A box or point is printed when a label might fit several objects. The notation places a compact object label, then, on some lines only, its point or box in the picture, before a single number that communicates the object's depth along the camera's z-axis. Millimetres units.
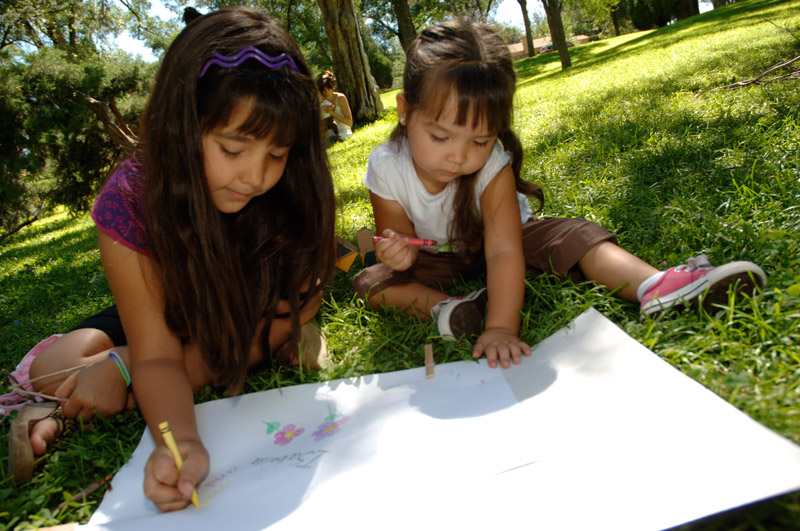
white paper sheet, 809
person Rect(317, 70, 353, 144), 6871
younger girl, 1357
